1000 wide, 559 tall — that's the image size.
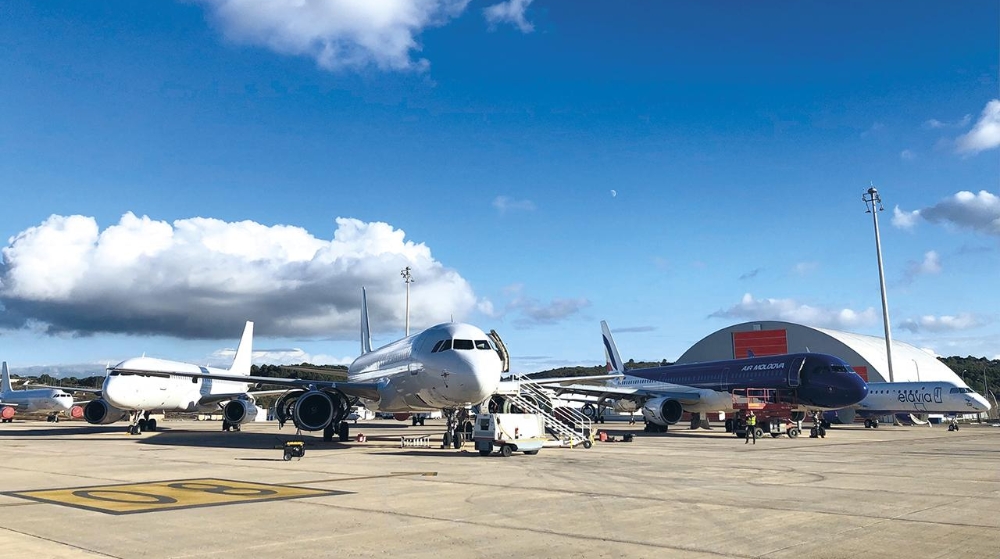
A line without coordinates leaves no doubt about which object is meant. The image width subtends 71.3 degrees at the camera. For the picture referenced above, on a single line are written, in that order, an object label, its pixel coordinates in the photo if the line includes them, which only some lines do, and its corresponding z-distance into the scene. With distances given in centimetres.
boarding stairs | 2770
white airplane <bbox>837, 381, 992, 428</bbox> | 4823
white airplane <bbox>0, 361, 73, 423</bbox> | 6328
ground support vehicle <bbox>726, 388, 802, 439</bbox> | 3628
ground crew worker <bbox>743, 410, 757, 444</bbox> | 3188
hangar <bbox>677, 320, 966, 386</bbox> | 7844
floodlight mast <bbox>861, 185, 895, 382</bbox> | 6569
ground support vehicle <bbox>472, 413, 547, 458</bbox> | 2261
